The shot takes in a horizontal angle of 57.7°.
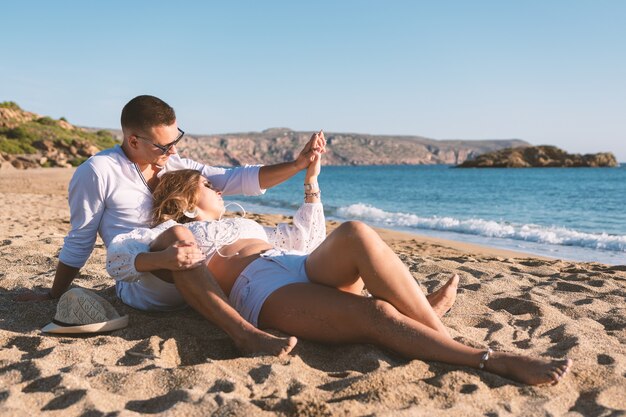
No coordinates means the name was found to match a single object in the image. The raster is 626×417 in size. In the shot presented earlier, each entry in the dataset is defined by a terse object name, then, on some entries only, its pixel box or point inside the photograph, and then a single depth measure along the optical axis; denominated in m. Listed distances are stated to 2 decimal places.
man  3.59
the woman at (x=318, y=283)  2.86
